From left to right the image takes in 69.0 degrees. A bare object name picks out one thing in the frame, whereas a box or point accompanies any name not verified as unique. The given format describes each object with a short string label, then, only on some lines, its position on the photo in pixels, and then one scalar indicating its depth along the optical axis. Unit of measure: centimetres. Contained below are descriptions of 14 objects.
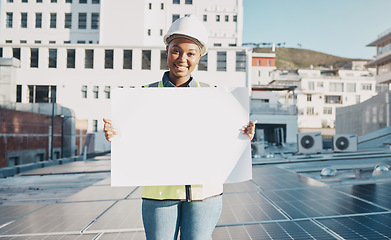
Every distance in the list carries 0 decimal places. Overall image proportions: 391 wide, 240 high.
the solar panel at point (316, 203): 459
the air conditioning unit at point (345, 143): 1733
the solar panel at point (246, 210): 438
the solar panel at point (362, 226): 356
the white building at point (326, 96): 6925
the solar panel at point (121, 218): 416
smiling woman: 185
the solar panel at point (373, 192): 520
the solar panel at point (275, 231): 362
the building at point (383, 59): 5150
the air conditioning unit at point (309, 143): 1625
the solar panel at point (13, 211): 490
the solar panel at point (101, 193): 623
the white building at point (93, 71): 3678
